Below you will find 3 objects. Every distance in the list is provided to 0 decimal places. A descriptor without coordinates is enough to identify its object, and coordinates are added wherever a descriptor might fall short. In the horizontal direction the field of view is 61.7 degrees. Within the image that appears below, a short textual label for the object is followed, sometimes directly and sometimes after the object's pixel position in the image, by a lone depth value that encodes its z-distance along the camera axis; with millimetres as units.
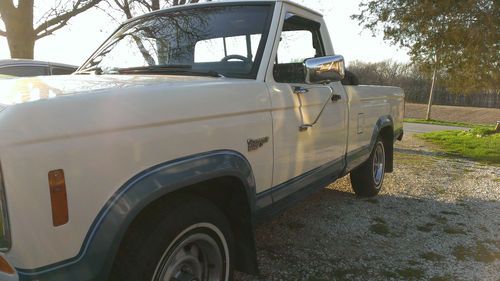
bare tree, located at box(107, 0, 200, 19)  11417
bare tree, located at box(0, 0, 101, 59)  9355
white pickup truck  1526
